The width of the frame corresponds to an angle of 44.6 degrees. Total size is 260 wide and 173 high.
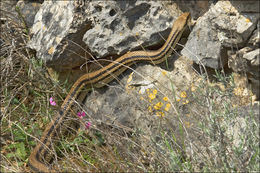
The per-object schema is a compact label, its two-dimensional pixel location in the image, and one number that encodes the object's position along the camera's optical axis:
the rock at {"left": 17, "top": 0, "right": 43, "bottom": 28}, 5.79
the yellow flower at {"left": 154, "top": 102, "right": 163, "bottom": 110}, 3.56
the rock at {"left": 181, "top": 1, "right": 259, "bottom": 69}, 3.37
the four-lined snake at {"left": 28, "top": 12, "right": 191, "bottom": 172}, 4.21
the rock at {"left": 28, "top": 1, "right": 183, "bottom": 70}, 4.39
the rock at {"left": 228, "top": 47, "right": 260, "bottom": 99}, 3.22
